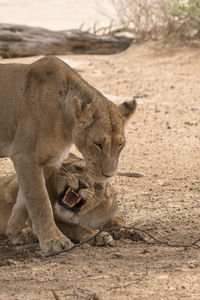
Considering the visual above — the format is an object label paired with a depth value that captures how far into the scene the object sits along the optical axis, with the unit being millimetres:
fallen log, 28828
